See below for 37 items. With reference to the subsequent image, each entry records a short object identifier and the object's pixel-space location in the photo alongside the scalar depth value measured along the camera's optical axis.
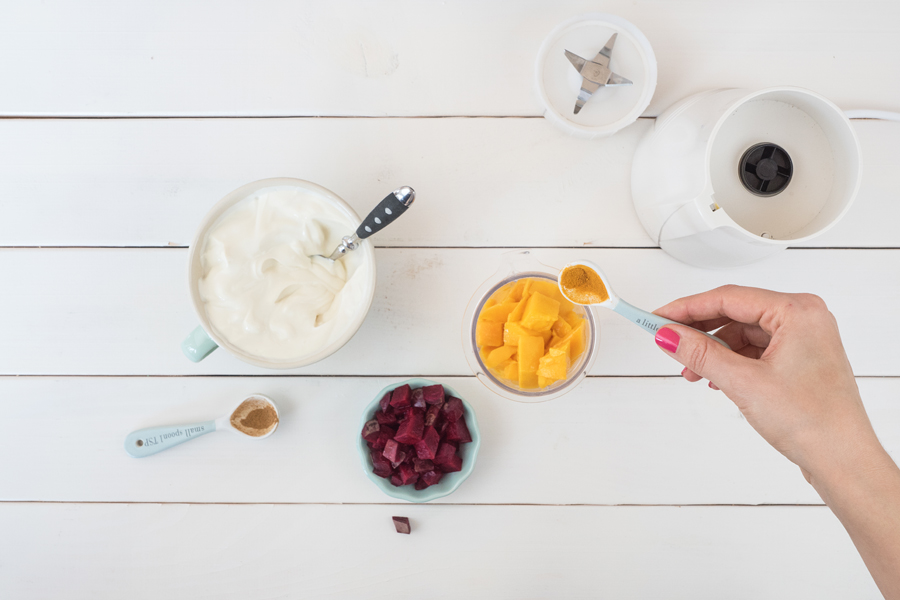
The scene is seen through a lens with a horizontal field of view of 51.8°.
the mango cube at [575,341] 0.63
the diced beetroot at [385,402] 0.66
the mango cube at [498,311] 0.64
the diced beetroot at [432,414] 0.65
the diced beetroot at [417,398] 0.65
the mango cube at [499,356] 0.64
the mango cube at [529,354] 0.63
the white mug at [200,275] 0.61
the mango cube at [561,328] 0.64
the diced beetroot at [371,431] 0.65
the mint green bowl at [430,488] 0.66
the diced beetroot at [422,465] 0.65
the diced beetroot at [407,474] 0.65
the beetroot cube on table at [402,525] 0.67
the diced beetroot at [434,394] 0.65
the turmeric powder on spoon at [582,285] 0.62
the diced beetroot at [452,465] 0.65
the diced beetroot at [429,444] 0.64
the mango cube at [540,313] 0.62
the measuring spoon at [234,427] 0.67
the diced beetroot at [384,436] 0.65
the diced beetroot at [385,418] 0.66
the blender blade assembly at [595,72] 0.65
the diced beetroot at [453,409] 0.66
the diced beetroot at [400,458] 0.65
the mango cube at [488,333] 0.64
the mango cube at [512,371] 0.64
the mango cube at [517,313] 0.64
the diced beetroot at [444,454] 0.65
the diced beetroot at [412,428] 0.64
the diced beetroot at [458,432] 0.65
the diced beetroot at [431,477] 0.65
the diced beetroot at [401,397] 0.65
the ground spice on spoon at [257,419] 0.67
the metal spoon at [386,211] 0.58
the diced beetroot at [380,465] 0.65
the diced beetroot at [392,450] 0.65
